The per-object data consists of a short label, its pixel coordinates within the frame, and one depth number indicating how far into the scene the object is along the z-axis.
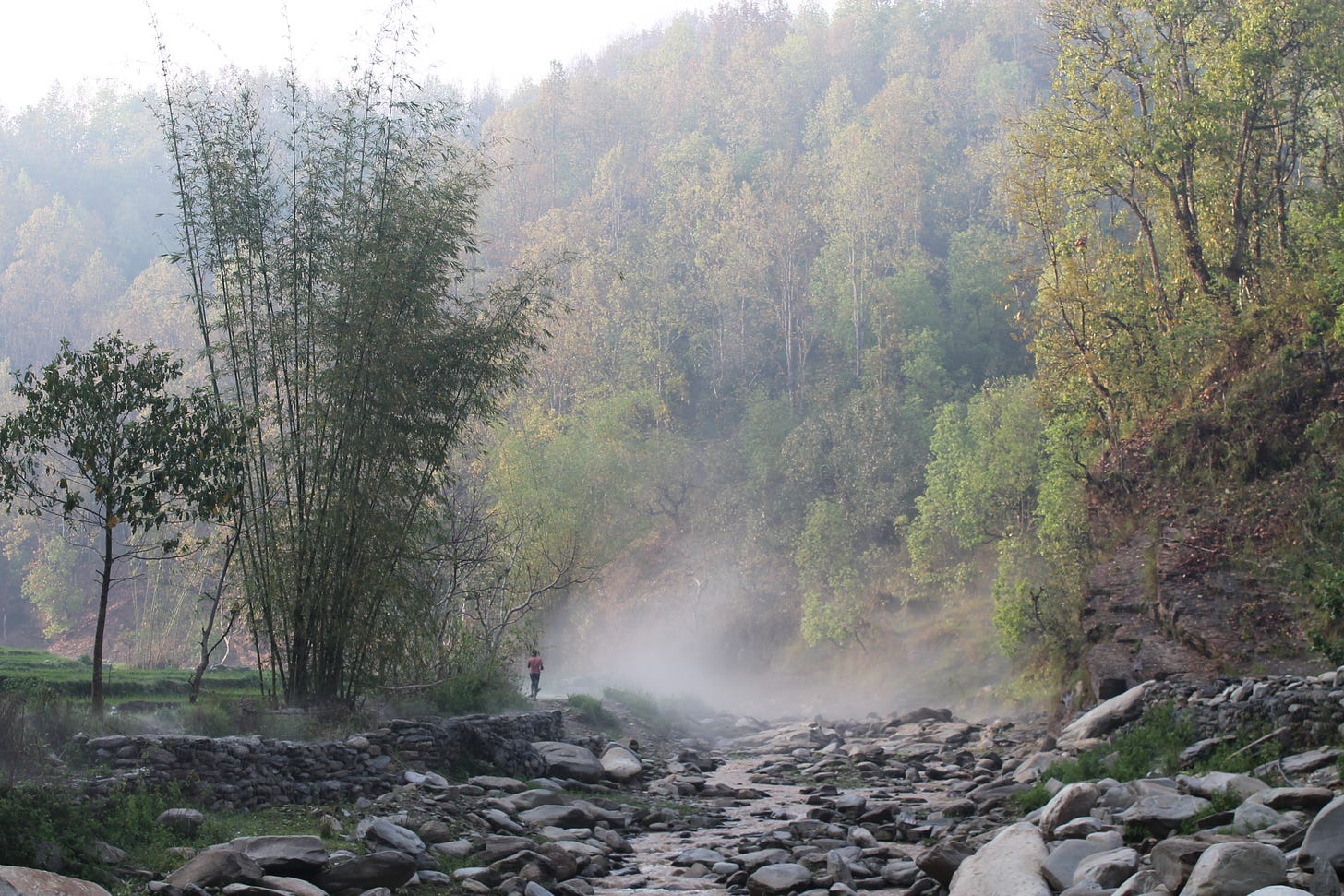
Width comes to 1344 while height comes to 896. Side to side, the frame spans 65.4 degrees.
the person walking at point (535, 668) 28.09
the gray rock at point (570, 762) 17.81
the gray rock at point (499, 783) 15.15
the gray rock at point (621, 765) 18.52
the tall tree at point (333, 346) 15.32
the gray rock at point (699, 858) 12.30
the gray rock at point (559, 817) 13.60
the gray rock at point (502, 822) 13.05
